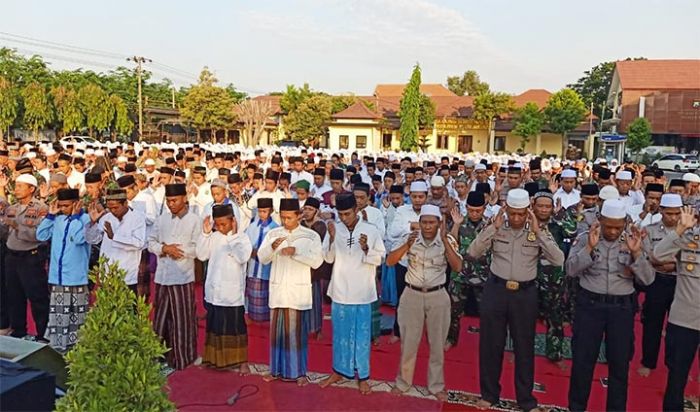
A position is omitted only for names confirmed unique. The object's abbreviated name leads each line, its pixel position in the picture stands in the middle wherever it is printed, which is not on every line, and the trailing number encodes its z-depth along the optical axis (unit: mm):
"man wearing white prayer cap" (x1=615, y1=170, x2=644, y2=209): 7246
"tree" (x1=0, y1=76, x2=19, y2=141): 26625
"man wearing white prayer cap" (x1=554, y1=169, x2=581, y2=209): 6867
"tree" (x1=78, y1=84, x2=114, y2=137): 29625
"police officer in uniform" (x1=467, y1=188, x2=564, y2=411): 4148
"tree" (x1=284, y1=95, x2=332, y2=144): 32062
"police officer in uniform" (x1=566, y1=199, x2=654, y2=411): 3893
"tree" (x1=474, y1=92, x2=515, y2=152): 30953
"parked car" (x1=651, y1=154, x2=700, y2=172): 25984
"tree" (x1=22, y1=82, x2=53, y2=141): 27578
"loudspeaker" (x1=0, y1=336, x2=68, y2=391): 3689
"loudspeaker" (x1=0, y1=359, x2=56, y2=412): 2869
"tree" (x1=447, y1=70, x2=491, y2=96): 57719
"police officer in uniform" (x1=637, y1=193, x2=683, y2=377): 4934
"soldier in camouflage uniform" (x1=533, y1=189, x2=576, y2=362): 5172
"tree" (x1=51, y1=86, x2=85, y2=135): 28844
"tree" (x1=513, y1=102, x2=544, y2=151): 29703
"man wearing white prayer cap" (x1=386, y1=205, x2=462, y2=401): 4430
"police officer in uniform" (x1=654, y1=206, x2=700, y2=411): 3871
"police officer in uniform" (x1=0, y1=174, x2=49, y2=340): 5227
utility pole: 31203
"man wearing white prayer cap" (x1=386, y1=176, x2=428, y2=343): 5777
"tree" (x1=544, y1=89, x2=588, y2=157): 29516
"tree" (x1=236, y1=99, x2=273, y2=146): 31891
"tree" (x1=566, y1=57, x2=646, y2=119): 46344
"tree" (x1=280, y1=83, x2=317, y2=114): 34438
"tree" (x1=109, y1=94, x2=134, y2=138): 31234
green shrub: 2654
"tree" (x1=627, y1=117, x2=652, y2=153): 28609
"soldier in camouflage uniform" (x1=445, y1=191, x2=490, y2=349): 5469
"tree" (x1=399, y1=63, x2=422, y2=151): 30062
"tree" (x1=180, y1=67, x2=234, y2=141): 32562
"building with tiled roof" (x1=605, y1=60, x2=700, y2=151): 32531
